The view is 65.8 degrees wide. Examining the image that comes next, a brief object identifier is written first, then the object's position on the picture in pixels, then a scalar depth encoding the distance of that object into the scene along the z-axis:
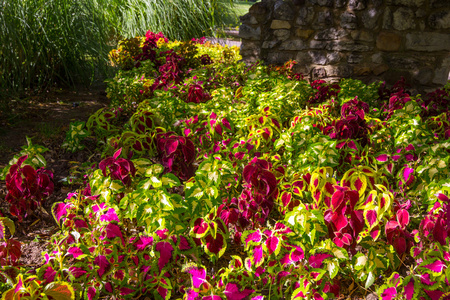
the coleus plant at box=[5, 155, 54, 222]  1.79
